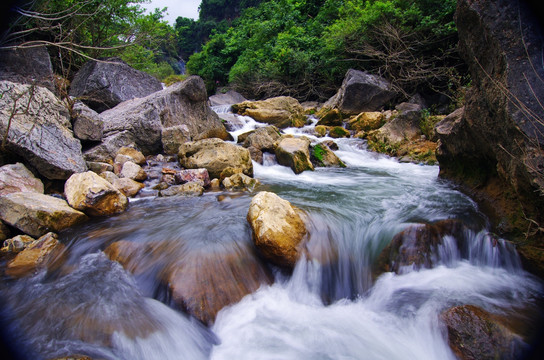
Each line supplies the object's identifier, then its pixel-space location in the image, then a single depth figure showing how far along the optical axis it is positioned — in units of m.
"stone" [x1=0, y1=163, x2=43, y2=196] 3.73
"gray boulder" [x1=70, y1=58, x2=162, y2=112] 8.27
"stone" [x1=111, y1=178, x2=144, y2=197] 4.92
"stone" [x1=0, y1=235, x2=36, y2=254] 3.12
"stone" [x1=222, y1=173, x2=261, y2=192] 5.46
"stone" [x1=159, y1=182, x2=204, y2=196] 5.04
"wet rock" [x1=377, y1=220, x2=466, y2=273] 3.14
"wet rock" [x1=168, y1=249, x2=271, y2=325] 2.54
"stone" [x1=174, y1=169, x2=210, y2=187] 5.43
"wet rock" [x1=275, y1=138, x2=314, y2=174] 6.77
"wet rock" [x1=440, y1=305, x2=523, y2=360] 2.00
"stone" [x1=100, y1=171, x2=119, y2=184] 5.07
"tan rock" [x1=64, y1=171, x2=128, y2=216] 3.88
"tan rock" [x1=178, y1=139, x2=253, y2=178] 5.85
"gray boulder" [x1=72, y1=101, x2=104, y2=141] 5.93
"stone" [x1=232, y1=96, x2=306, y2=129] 11.40
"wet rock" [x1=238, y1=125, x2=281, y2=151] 7.64
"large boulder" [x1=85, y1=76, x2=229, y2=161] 6.58
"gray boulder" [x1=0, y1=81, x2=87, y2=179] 4.22
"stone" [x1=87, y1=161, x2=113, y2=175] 5.29
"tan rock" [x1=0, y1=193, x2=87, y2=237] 3.27
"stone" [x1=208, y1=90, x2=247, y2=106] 14.29
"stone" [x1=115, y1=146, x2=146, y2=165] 6.17
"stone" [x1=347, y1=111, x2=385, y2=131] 10.16
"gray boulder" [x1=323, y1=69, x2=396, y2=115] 11.28
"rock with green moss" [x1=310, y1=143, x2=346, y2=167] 7.48
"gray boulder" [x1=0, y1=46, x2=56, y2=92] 6.65
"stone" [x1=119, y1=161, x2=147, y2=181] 5.43
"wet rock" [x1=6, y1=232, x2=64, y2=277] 2.92
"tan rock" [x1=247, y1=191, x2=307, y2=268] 2.98
